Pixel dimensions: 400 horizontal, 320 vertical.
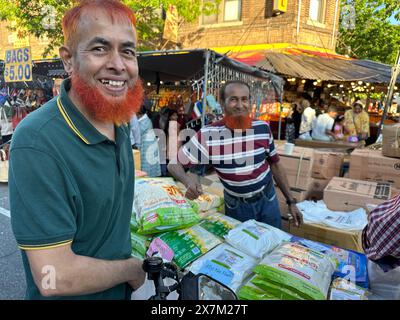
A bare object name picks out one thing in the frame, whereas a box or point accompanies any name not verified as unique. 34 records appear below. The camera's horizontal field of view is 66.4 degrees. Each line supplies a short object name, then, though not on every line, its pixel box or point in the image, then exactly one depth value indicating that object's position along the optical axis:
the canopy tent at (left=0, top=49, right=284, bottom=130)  5.07
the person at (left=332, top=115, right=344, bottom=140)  6.95
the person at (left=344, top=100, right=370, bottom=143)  7.66
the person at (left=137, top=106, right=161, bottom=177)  5.74
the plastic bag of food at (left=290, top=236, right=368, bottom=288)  1.78
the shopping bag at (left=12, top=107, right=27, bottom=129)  7.84
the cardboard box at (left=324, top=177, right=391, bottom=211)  3.20
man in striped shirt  2.60
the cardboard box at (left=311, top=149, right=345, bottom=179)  4.45
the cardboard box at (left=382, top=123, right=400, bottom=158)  3.84
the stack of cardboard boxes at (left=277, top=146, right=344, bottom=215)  4.07
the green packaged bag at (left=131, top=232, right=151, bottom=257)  2.01
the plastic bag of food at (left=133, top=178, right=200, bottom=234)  2.00
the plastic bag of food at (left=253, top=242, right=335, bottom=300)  1.45
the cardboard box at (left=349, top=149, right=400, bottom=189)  3.93
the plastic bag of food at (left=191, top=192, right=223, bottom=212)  2.45
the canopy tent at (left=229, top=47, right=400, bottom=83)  8.89
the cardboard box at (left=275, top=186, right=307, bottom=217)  3.81
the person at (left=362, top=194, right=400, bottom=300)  1.60
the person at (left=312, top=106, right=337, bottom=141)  6.83
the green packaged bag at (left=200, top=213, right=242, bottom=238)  2.17
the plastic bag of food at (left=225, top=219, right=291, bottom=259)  1.89
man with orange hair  0.86
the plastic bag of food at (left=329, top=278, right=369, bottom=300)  1.50
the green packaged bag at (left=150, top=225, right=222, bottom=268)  1.83
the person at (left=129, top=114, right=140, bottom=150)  5.45
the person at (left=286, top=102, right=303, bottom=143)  9.27
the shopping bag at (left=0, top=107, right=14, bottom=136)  7.45
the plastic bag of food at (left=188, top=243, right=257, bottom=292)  1.63
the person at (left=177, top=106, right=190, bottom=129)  6.72
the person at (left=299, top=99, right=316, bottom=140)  7.91
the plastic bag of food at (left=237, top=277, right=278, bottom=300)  1.49
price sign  6.20
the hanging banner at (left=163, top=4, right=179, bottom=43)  10.45
